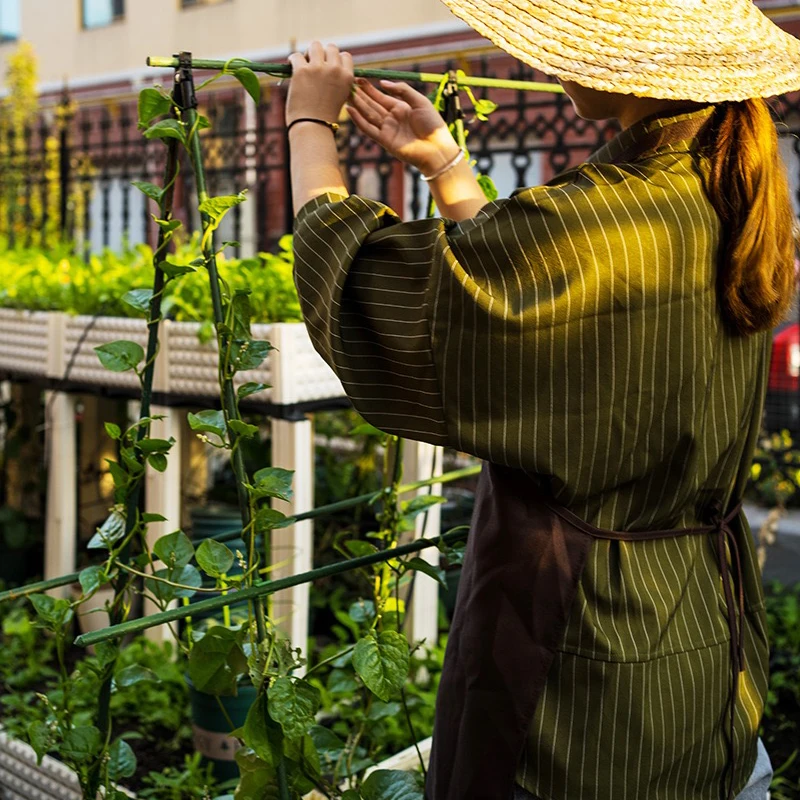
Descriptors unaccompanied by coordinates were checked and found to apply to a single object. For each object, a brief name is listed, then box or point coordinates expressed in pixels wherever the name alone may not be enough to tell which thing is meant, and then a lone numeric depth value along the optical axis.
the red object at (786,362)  4.70
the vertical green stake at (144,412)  1.56
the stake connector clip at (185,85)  1.50
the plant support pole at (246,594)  1.31
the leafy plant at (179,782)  2.55
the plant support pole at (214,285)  1.48
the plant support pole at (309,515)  1.57
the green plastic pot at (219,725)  2.56
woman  1.15
